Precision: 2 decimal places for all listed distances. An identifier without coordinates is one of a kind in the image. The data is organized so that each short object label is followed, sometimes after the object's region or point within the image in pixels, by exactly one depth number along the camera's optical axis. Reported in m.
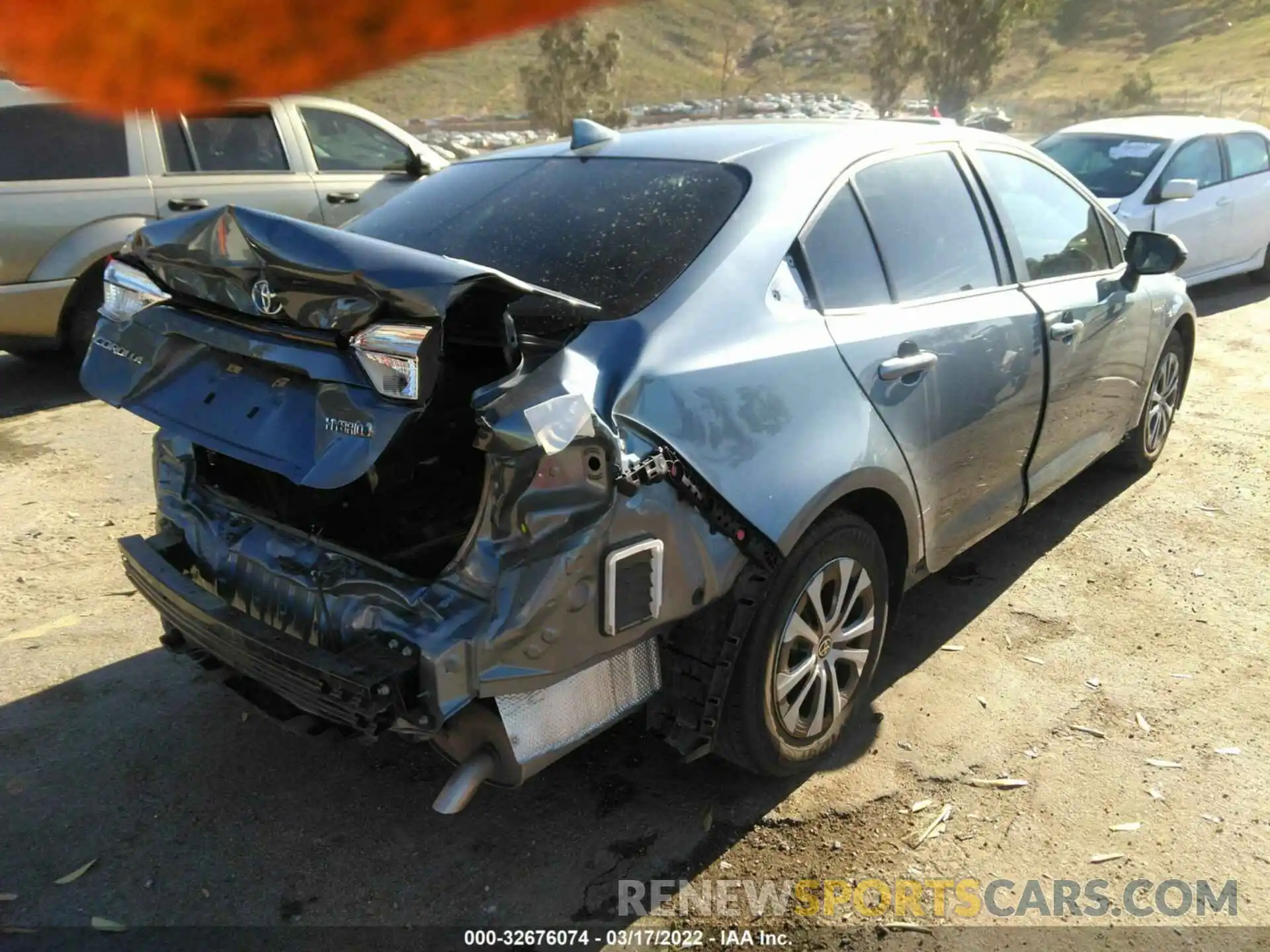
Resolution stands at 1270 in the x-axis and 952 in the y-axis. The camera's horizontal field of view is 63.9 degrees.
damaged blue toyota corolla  2.14
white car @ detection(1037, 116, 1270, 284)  8.43
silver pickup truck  6.08
